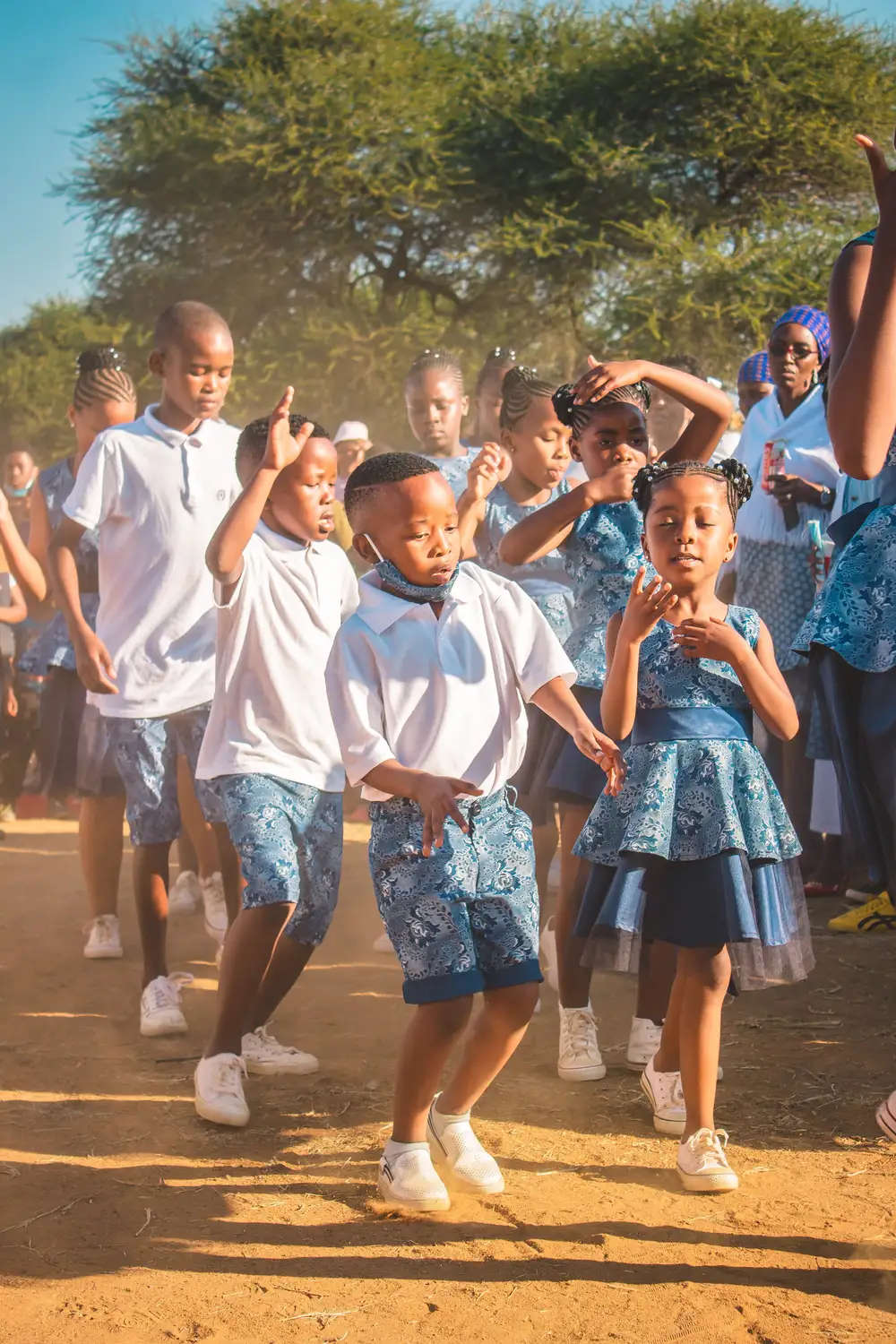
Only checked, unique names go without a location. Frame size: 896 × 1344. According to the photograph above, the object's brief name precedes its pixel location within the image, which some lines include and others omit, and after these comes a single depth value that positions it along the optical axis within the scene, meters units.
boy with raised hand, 4.11
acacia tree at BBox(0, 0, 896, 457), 31.45
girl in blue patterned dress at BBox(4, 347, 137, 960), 5.66
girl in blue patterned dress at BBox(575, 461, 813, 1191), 3.50
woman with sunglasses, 6.66
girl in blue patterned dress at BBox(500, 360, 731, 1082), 4.34
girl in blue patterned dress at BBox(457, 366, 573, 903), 5.05
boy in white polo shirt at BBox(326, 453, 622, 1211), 3.33
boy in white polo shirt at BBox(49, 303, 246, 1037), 5.11
